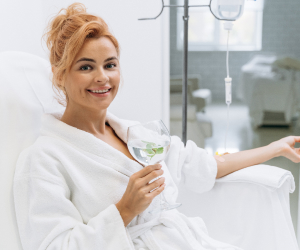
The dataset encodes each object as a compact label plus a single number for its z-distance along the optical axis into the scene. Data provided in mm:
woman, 984
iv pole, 1674
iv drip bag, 1541
